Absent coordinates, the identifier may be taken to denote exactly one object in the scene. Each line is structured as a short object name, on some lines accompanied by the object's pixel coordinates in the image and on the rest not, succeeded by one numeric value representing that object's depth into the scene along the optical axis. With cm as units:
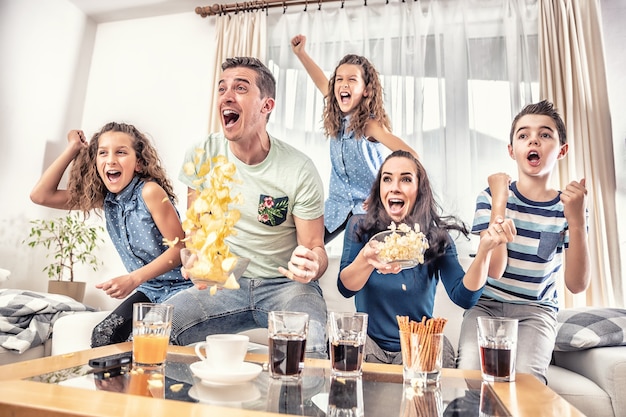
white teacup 100
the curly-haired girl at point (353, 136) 246
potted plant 277
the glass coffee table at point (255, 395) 77
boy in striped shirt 182
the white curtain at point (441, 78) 262
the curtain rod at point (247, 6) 297
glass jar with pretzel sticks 105
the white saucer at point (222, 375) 94
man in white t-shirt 180
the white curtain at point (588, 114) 232
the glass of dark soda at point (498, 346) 107
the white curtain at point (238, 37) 299
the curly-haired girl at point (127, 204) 193
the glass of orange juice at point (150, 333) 108
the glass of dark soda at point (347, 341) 106
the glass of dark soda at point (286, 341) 103
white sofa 154
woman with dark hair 184
